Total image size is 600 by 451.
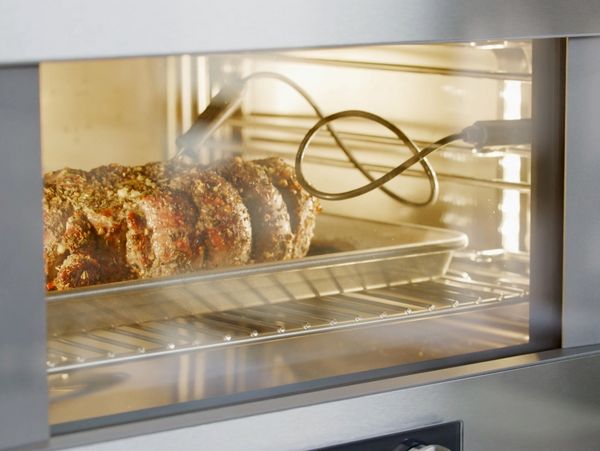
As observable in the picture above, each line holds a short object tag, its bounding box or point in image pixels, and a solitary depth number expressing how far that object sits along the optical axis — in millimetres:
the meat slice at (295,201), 1410
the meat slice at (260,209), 1396
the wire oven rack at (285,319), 1218
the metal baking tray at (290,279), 1258
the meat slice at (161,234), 1345
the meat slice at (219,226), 1366
